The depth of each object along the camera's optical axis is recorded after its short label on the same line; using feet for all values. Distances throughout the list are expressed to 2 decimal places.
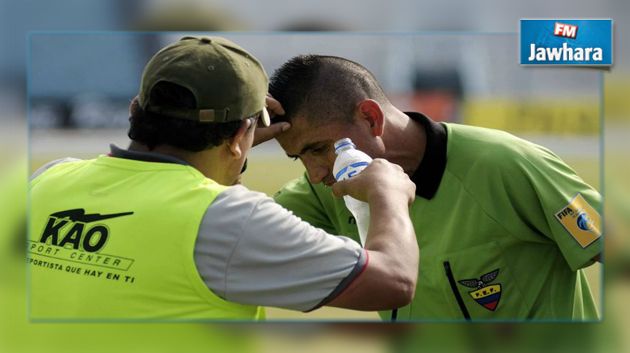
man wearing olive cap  34.07
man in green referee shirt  35.56
